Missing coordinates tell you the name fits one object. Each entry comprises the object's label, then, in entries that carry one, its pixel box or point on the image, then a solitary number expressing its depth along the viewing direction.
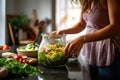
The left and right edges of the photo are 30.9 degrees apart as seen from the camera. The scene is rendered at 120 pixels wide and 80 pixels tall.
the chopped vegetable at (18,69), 0.98
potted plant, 2.95
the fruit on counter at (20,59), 1.18
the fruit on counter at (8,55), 1.32
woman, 1.14
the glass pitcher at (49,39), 1.20
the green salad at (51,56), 1.12
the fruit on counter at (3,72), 0.91
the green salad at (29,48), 1.41
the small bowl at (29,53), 1.37
